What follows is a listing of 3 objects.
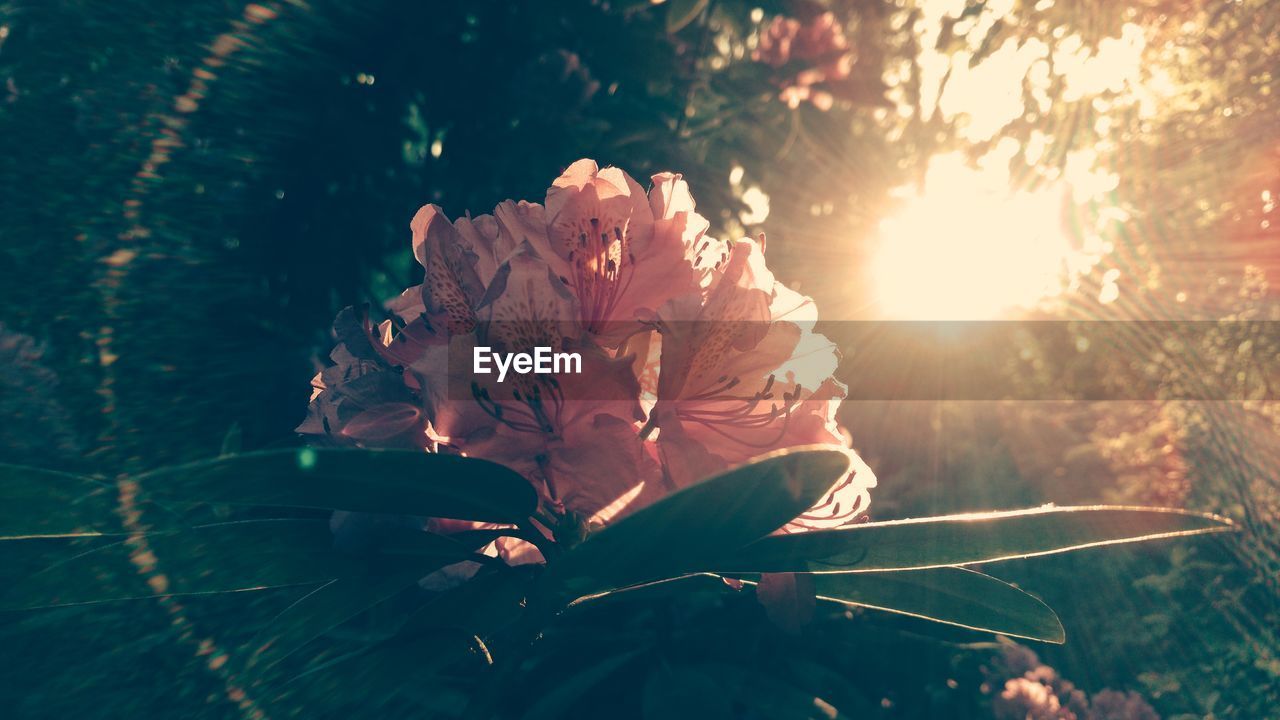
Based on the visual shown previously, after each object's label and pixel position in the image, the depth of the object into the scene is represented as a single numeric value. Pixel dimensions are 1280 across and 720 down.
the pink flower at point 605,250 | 0.24
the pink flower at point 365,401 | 0.23
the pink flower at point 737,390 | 0.22
